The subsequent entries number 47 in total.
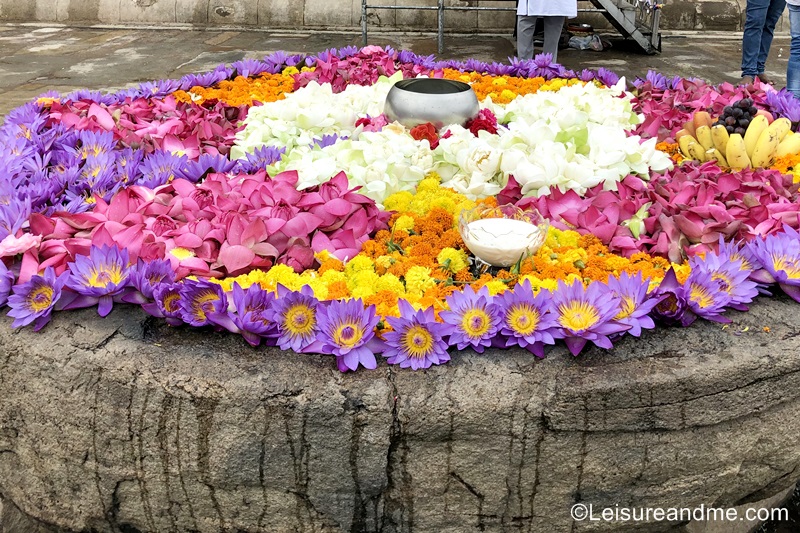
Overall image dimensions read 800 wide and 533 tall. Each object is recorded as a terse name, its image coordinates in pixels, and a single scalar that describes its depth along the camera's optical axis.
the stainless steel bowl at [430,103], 2.74
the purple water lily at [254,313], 1.60
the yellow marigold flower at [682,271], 1.81
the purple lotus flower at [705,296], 1.68
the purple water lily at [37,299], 1.69
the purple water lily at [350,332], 1.57
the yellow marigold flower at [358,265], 1.88
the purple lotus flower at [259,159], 2.54
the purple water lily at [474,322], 1.60
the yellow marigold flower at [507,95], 3.54
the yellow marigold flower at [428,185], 2.38
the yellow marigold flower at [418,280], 1.81
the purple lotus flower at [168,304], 1.65
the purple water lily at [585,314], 1.58
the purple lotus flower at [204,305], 1.63
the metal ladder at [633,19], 7.80
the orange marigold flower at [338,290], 1.75
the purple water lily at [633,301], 1.62
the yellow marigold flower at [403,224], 2.10
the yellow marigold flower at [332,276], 1.82
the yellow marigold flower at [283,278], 1.79
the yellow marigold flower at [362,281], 1.80
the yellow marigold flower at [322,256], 1.92
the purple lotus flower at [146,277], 1.71
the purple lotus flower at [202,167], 2.41
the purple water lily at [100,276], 1.72
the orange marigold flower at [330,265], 1.88
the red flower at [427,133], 2.64
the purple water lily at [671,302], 1.67
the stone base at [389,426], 1.53
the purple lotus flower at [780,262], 1.79
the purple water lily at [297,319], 1.61
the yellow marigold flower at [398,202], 2.25
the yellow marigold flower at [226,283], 1.75
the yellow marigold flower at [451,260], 1.91
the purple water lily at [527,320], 1.60
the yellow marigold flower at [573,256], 1.89
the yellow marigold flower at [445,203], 2.21
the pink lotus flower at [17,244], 1.84
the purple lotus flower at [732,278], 1.73
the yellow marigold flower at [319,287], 1.75
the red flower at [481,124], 2.77
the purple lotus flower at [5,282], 1.75
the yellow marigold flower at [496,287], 1.75
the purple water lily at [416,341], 1.58
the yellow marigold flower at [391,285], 1.79
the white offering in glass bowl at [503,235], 1.84
